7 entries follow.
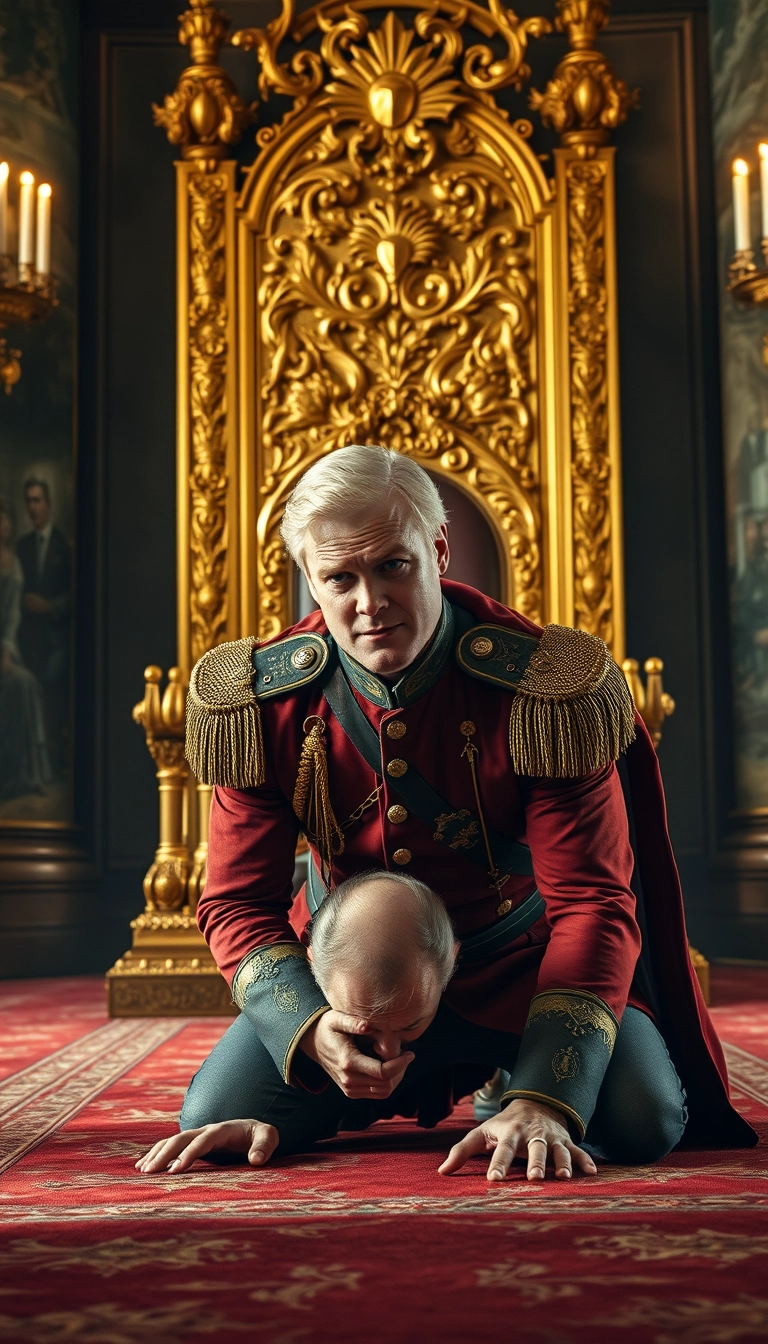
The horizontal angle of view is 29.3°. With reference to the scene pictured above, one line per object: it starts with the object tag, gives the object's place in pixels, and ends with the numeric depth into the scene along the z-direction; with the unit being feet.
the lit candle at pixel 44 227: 19.53
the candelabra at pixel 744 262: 19.24
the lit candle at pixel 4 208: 19.50
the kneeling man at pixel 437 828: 7.12
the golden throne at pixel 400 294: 21.48
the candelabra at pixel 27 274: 19.33
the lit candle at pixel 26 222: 19.35
